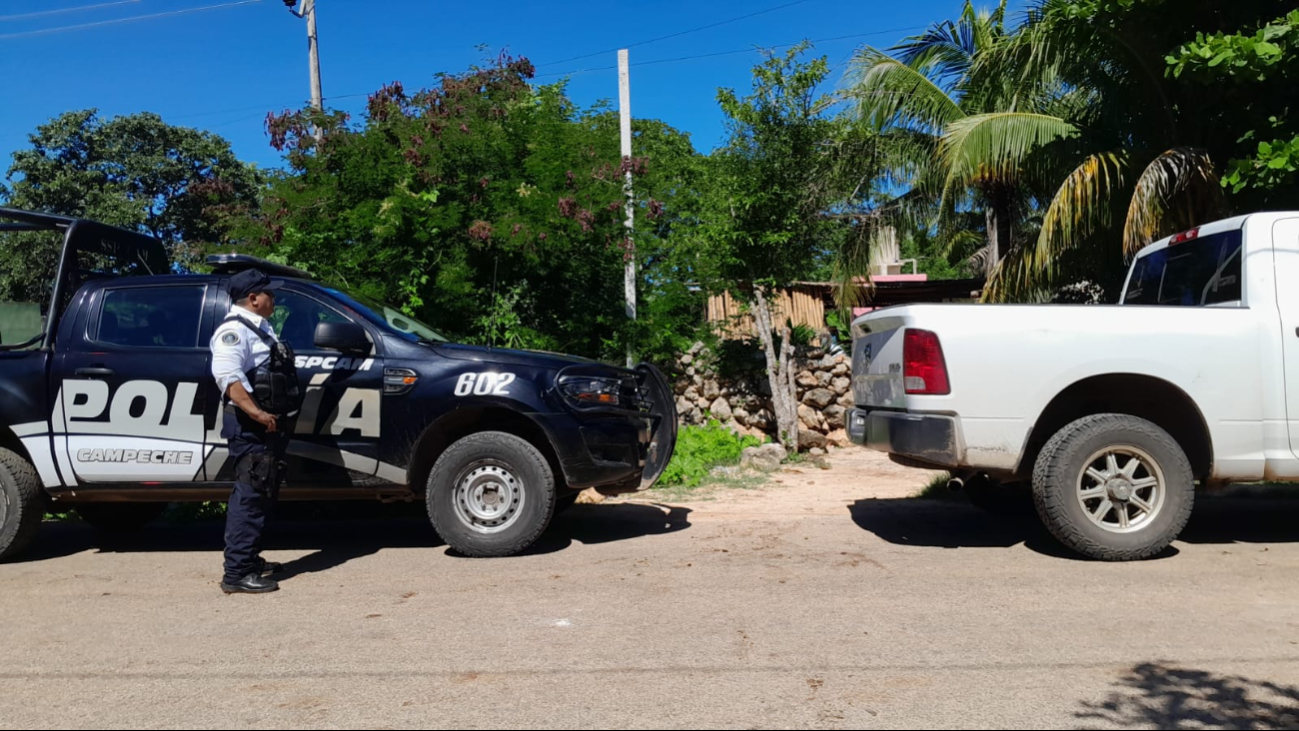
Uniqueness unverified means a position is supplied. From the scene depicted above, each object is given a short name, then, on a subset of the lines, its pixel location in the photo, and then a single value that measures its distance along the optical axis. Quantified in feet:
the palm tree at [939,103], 44.75
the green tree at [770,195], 39.40
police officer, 17.79
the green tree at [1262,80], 27.37
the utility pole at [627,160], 35.75
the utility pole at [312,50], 49.52
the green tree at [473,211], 32.86
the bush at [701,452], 30.42
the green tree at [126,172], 96.53
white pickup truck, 18.99
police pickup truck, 20.08
